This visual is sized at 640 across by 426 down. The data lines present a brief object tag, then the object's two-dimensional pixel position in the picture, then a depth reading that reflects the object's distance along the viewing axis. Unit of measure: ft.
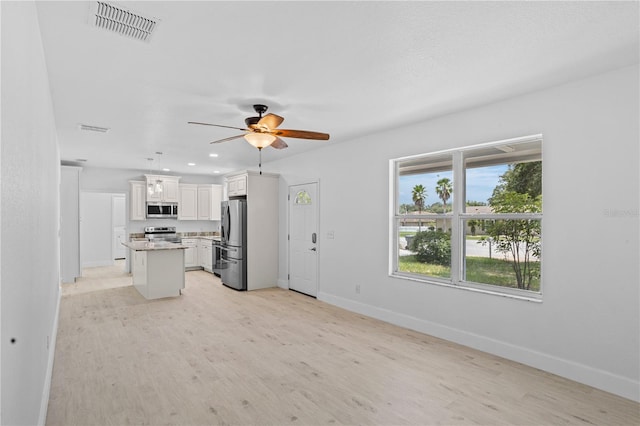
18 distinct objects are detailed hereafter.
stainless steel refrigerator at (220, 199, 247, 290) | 21.27
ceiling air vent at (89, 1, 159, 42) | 6.63
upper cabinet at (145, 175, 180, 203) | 27.32
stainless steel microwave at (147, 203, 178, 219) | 27.76
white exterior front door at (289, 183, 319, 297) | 19.59
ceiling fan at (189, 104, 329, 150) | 11.35
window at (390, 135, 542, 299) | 11.58
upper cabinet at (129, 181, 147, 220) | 27.25
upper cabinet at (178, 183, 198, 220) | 29.53
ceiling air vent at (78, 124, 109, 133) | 14.67
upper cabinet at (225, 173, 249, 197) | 21.59
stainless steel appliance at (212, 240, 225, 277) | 23.88
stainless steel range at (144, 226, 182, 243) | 28.14
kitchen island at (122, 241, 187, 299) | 18.71
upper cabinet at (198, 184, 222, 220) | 30.42
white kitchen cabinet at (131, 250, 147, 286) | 19.15
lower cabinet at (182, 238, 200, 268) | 28.99
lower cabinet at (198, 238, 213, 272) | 27.48
